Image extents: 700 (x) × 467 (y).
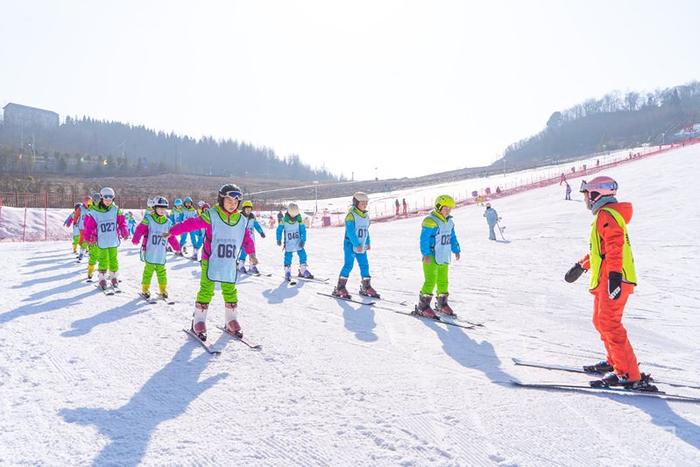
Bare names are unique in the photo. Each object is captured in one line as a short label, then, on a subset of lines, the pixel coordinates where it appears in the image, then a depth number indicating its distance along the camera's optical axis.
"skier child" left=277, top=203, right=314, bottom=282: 11.19
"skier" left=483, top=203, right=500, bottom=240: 19.72
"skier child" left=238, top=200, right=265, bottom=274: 11.63
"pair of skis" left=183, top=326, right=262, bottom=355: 5.16
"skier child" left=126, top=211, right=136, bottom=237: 22.72
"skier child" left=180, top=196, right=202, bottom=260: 14.66
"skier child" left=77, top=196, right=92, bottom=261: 13.72
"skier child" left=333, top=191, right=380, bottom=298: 8.94
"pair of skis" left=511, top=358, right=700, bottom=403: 4.00
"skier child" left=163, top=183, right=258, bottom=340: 5.68
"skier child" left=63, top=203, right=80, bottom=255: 15.39
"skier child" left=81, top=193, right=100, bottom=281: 9.45
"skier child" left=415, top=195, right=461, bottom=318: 7.20
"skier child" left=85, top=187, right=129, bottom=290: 8.96
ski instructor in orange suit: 4.14
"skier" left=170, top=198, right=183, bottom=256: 15.29
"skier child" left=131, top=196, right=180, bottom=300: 8.14
